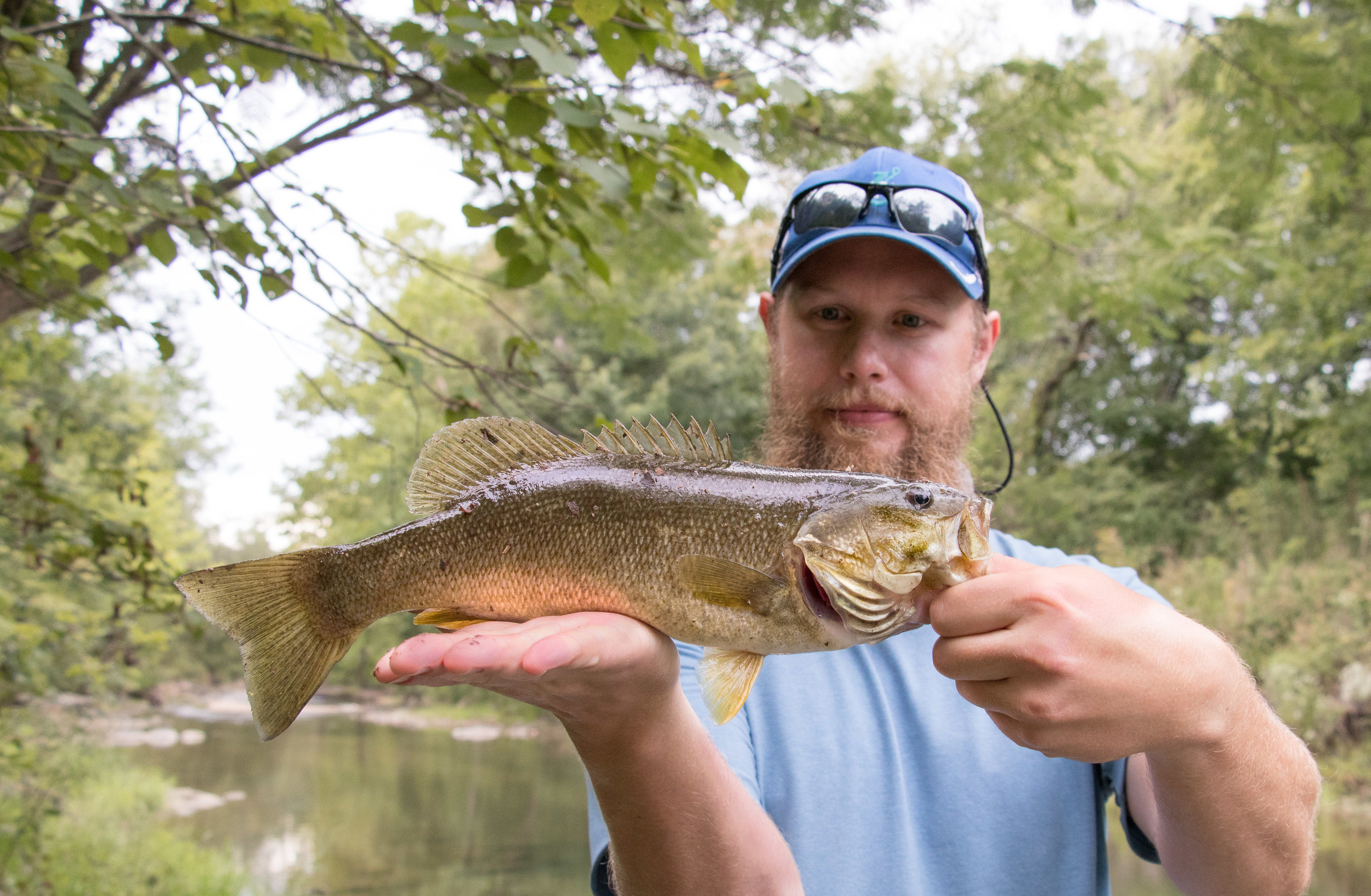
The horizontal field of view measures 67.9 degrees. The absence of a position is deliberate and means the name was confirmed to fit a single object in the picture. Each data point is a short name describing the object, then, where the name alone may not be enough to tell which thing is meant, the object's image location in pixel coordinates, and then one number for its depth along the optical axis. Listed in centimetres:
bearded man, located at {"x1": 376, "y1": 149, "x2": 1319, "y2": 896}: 44
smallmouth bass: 48
